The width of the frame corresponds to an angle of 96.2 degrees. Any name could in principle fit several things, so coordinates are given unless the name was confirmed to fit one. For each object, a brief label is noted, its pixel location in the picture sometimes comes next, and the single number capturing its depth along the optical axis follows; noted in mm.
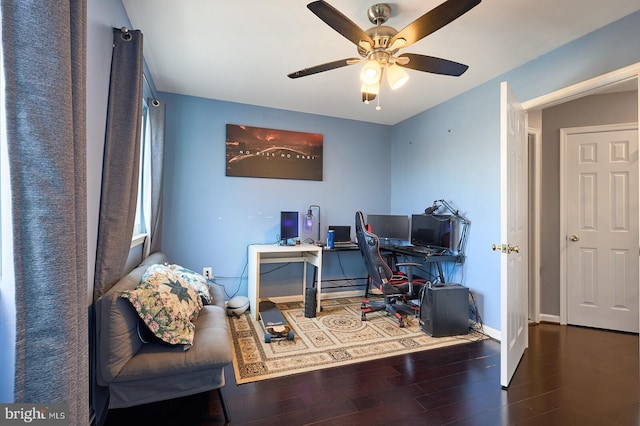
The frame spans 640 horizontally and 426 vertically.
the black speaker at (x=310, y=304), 3246
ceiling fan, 1524
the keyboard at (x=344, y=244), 3833
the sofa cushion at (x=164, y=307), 1558
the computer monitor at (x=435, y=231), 3369
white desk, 3133
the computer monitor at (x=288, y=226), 3660
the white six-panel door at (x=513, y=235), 2037
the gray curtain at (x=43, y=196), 816
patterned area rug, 2249
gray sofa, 1454
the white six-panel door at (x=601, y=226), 3018
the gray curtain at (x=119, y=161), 1641
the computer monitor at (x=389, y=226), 4005
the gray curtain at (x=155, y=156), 2947
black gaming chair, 3016
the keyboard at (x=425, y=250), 3305
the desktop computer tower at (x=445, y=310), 2824
